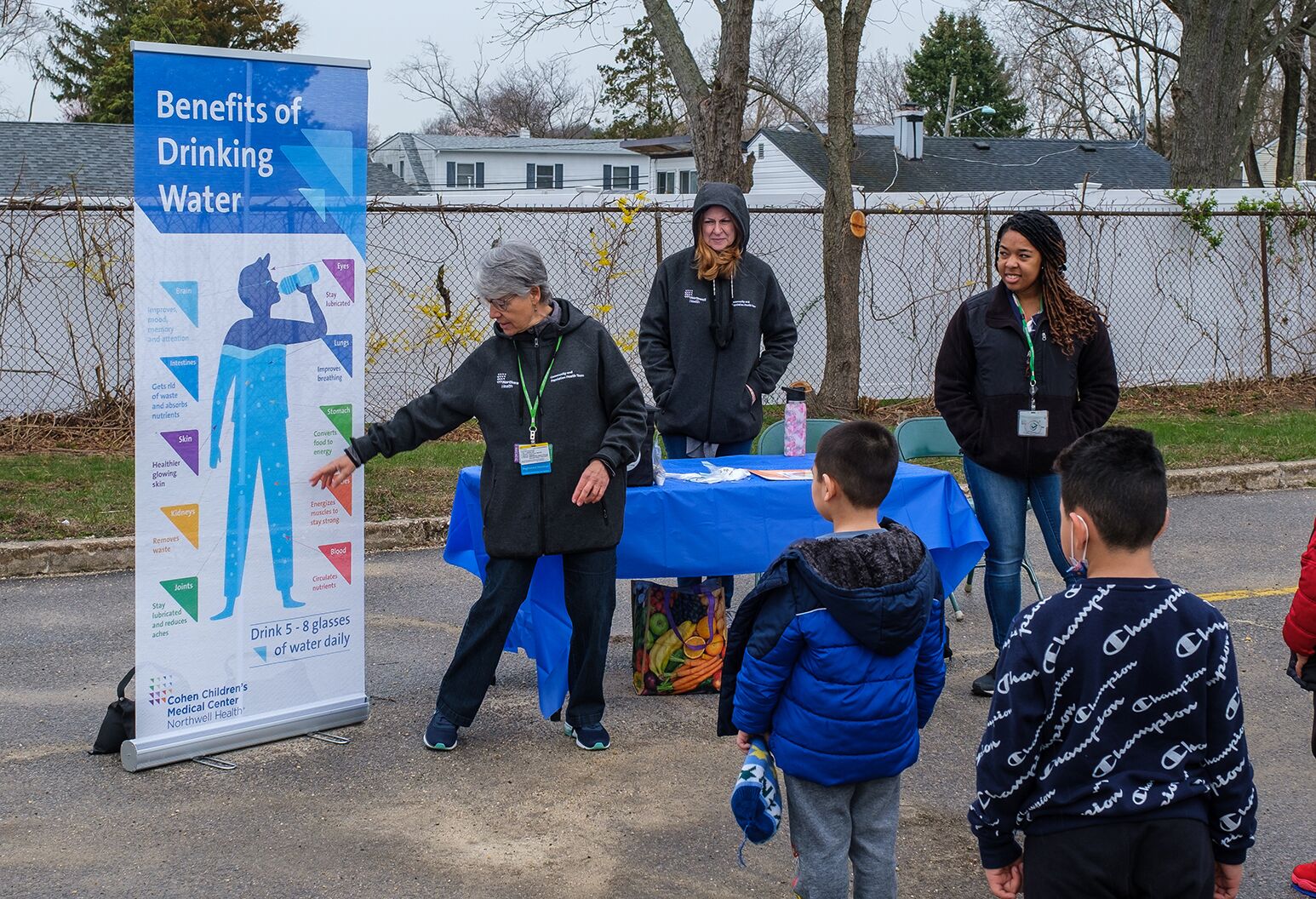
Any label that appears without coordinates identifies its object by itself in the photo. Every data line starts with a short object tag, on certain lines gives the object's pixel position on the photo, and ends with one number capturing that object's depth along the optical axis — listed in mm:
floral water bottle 6062
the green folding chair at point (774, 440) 6656
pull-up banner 4488
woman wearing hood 6000
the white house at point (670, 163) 42875
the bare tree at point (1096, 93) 38969
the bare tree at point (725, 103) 11648
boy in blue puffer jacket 3033
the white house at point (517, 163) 48250
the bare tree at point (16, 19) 40250
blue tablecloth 5195
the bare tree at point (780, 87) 45688
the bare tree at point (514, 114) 62031
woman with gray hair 4688
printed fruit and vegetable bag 5543
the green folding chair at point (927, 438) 6910
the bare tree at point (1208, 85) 19828
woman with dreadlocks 5164
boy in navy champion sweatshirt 2406
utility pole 42750
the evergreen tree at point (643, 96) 49625
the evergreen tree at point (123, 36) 35000
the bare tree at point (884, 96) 56969
